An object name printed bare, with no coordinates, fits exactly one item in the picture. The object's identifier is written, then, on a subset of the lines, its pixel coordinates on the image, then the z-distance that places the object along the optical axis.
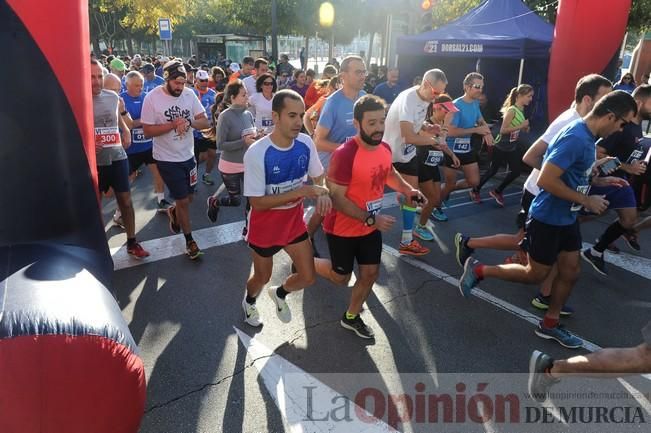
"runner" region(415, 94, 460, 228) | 5.43
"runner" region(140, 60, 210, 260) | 4.77
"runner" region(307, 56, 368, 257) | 4.77
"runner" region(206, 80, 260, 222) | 5.24
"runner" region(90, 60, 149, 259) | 4.49
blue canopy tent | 10.48
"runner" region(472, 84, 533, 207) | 7.00
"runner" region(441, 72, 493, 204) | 6.02
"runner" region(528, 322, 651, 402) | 2.62
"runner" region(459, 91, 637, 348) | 3.31
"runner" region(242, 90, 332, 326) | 3.23
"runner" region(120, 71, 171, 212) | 6.11
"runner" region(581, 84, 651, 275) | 4.98
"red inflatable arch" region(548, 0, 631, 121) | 8.80
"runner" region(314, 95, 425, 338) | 3.29
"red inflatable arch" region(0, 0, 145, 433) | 2.02
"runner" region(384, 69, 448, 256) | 4.96
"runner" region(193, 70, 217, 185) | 7.49
